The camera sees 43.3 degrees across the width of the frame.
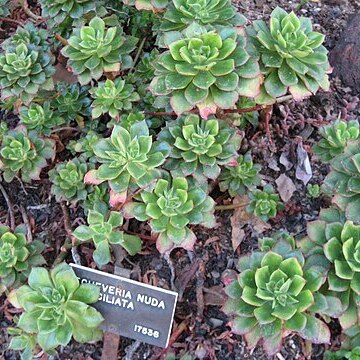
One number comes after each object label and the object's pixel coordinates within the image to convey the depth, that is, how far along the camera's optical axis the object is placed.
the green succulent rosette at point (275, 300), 0.34
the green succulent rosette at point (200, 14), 0.42
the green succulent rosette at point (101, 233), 0.41
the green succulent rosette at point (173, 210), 0.39
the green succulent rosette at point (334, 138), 0.45
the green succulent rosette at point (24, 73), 0.48
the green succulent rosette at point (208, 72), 0.39
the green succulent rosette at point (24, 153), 0.47
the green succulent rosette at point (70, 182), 0.48
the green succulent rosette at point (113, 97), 0.47
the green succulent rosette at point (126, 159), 0.39
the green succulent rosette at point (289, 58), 0.40
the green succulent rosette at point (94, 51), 0.46
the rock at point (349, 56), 0.57
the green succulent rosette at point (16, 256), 0.44
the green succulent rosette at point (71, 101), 0.53
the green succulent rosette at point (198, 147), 0.41
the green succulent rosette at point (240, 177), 0.48
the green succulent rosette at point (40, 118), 0.50
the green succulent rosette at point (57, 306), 0.38
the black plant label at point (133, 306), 0.42
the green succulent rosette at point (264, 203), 0.48
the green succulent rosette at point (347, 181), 0.37
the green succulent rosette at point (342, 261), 0.34
